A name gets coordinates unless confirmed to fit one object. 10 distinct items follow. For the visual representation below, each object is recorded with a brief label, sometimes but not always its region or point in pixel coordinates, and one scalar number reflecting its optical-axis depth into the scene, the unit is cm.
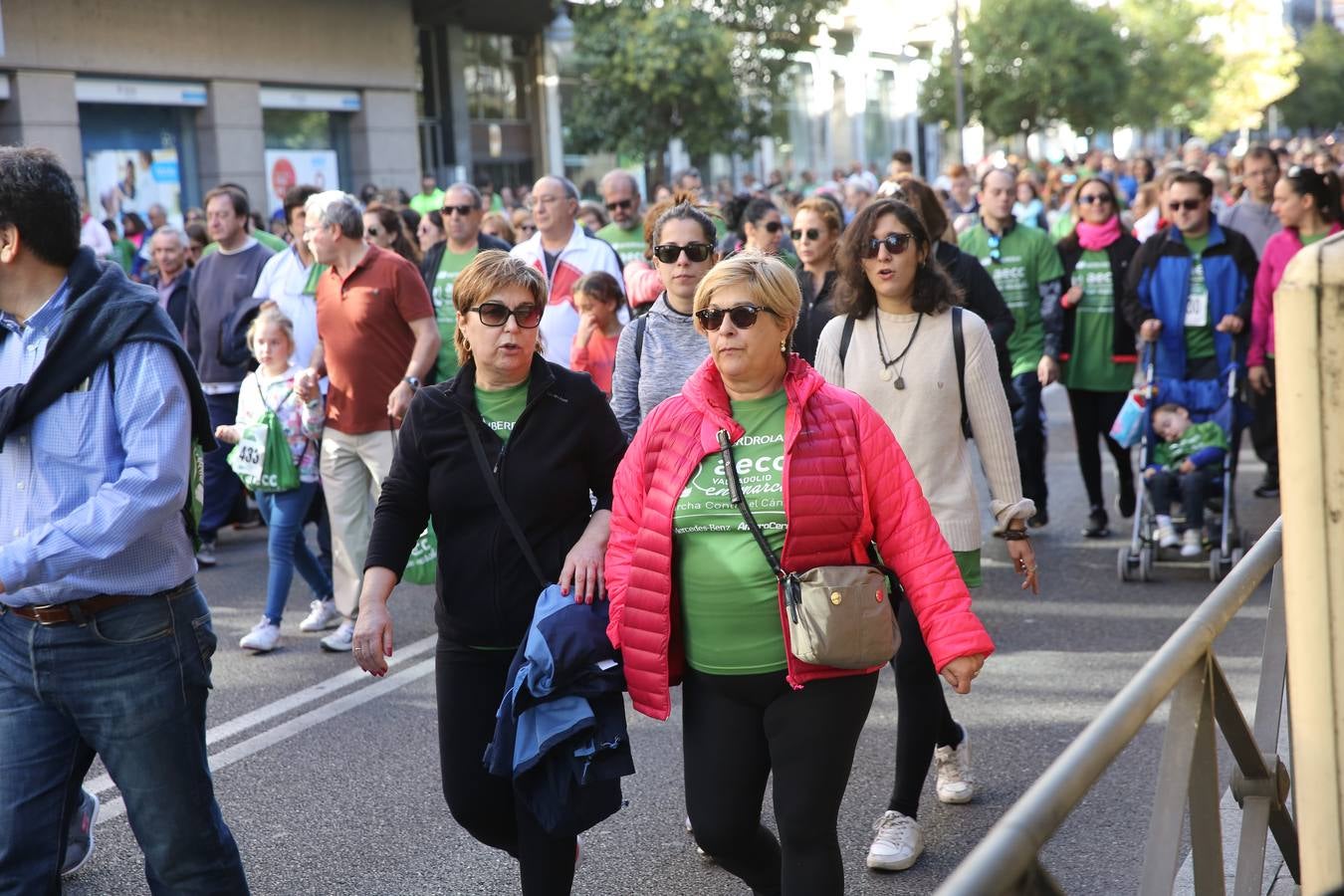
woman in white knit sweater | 477
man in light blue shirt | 341
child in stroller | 837
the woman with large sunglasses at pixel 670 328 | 546
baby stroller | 823
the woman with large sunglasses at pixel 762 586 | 358
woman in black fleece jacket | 400
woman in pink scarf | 945
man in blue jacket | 862
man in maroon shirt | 758
